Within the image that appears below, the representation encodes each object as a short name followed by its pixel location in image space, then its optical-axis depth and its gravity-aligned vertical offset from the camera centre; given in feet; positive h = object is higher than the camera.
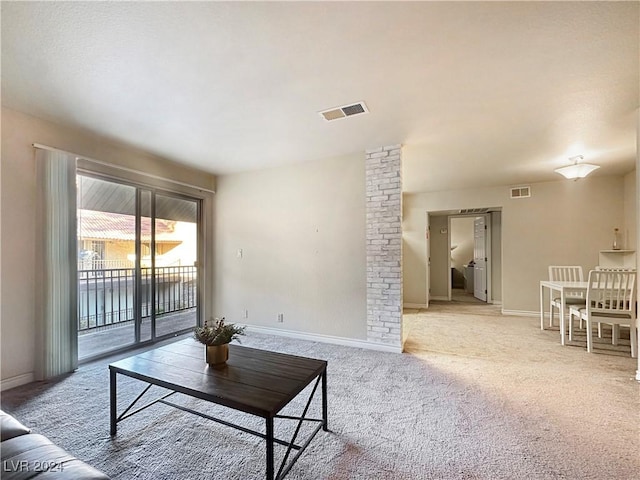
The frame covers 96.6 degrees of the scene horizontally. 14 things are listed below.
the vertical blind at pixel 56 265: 9.04 -0.73
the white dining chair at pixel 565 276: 14.05 -1.94
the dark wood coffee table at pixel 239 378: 4.85 -2.72
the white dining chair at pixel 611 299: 10.81 -2.33
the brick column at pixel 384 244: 11.62 -0.12
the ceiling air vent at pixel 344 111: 8.56 +4.05
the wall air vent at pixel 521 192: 17.98 +3.10
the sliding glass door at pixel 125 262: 11.27 -0.83
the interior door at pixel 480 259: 23.00 -1.60
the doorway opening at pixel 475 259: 22.12 -1.47
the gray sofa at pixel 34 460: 3.23 -2.65
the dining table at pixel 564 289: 12.21 -2.17
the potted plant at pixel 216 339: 6.24 -2.13
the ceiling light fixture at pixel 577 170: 12.33 +3.09
